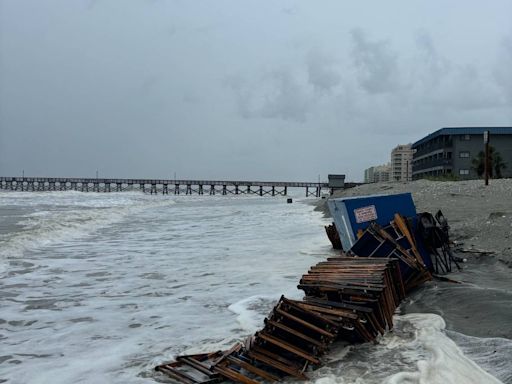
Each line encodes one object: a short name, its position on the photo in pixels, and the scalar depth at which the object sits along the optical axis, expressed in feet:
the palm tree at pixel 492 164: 202.03
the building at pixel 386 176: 629.27
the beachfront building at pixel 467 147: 237.25
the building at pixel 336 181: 291.81
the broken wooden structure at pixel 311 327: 15.34
